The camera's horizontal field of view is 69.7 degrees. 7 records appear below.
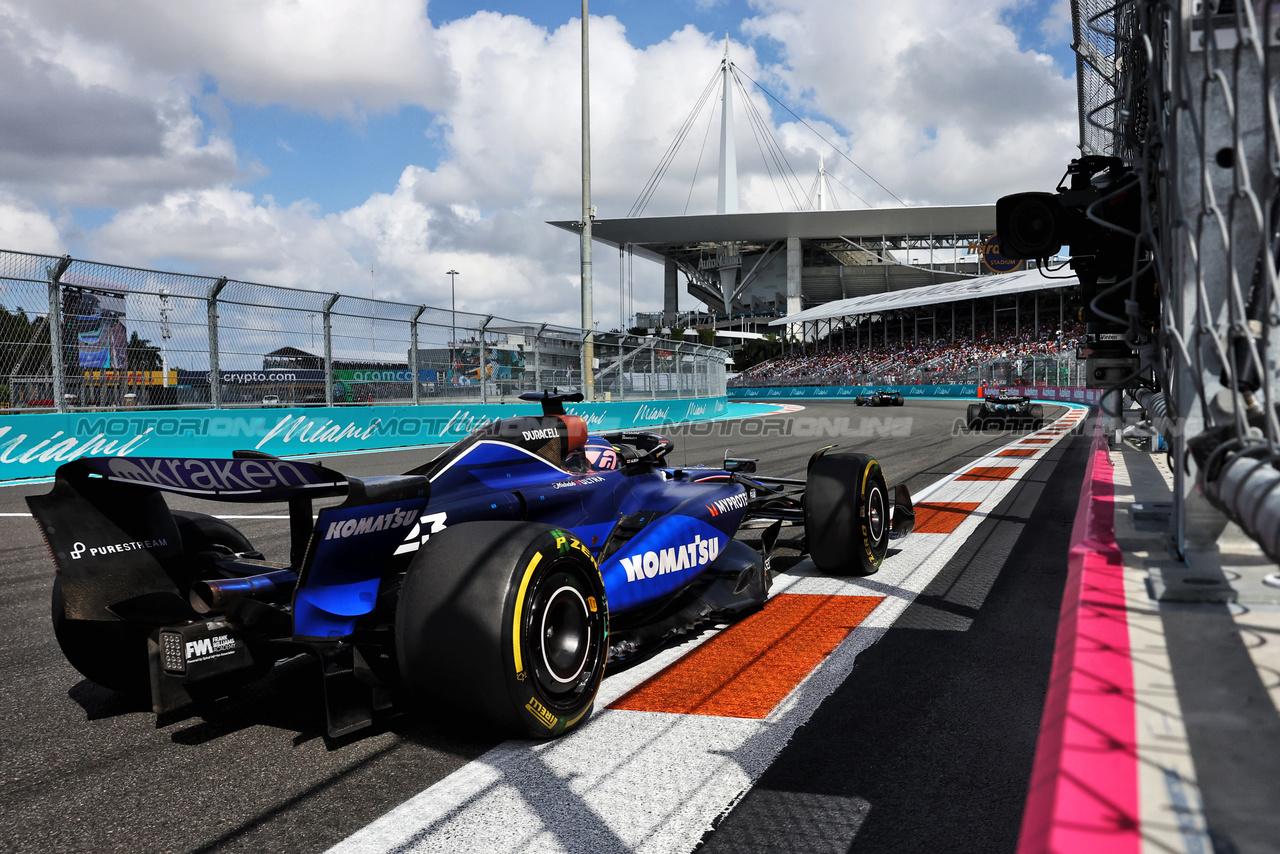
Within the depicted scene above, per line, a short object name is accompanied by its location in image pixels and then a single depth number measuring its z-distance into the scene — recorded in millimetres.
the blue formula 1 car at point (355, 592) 2773
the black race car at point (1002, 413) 21109
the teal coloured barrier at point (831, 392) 48938
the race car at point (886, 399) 36625
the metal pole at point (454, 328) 17547
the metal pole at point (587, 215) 20719
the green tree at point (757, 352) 87000
